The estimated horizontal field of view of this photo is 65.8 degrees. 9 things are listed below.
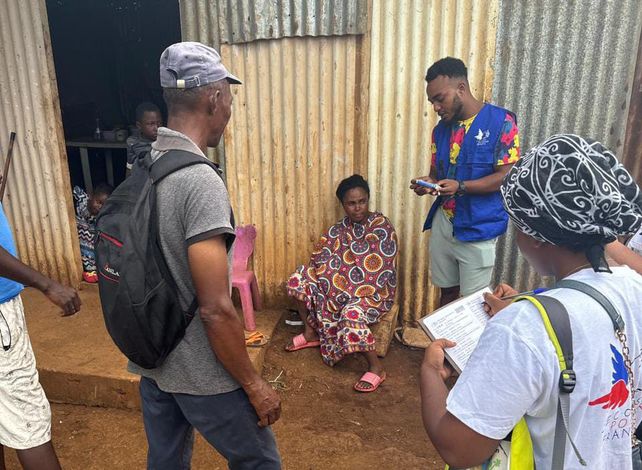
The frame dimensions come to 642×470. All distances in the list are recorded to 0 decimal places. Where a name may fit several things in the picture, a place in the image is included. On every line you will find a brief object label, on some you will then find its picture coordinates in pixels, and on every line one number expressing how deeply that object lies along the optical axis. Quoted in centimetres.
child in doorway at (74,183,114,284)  473
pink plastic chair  397
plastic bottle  636
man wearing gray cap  150
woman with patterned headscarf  102
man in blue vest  304
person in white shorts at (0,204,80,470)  208
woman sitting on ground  384
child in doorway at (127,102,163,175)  466
